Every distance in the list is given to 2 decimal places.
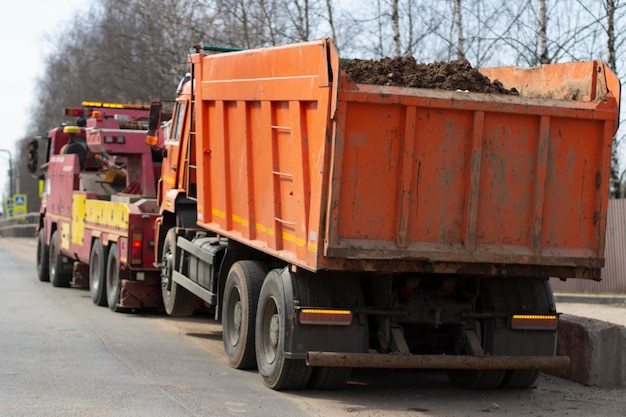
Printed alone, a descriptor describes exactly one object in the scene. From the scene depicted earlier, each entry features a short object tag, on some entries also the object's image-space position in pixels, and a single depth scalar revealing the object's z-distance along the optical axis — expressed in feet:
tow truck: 50.21
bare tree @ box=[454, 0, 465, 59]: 72.81
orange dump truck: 28.19
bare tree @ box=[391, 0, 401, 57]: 74.23
